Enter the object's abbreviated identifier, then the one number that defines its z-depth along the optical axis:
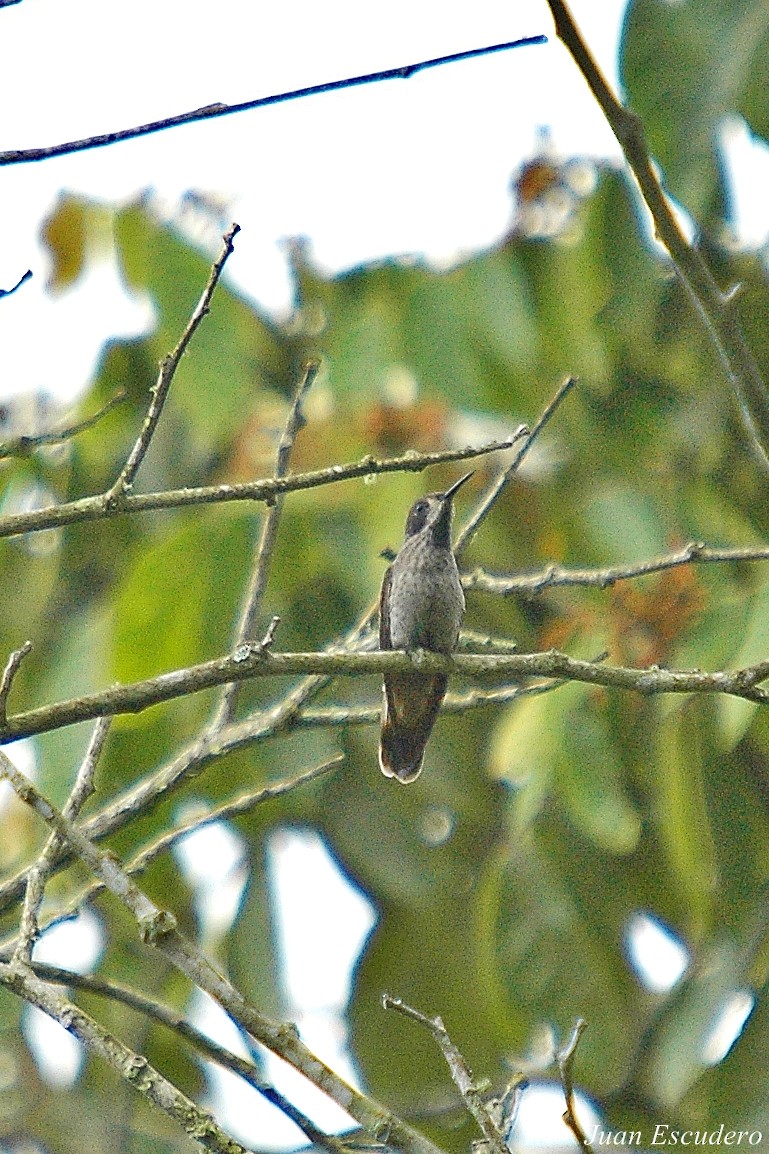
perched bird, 11.30
